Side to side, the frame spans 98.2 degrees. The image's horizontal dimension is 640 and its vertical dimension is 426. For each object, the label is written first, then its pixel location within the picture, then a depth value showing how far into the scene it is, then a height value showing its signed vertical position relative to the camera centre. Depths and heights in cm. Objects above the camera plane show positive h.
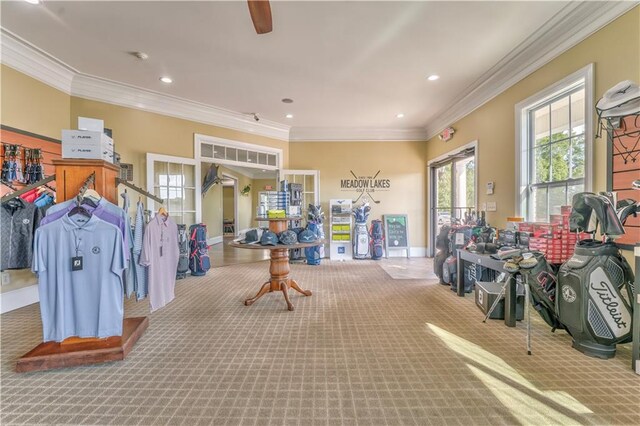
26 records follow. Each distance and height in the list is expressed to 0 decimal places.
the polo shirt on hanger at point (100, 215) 208 -2
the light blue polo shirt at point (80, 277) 203 -49
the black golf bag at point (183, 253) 492 -74
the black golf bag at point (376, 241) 667 -72
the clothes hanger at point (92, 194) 216 +14
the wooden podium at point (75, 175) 226 +31
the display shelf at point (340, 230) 673 -45
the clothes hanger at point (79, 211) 208 +1
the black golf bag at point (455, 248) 417 -57
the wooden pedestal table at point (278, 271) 349 -78
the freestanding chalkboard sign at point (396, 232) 693 -53
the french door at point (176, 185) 497 +51
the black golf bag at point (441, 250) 449 -64
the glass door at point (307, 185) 692 +67
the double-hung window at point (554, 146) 290 +77
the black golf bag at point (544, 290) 257 -76
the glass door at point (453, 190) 537 +47
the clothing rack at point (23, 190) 208 +17
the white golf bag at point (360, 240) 666 -69
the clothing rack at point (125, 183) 255 +28
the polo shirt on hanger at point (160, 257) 268 -46
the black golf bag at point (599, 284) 213 -59
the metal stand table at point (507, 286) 282 -77
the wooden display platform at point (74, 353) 206 -108
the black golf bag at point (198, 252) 512 -74
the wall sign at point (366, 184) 713 +70
